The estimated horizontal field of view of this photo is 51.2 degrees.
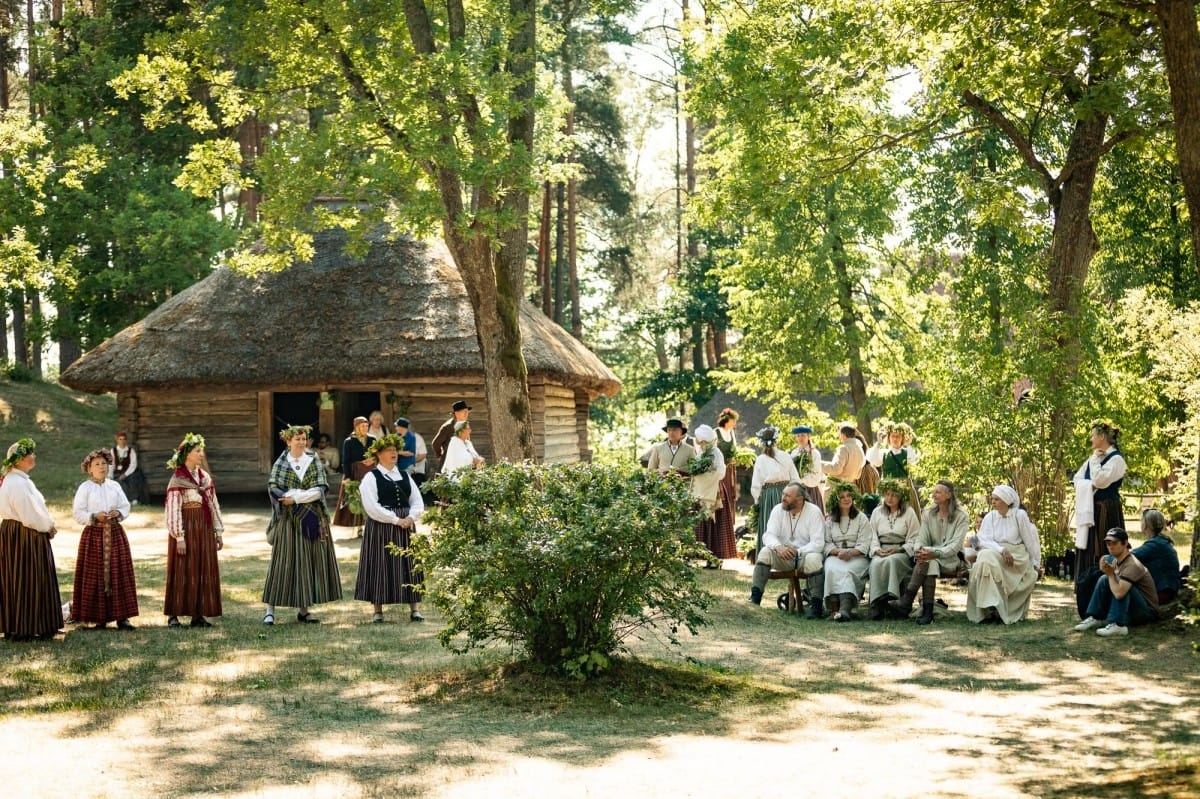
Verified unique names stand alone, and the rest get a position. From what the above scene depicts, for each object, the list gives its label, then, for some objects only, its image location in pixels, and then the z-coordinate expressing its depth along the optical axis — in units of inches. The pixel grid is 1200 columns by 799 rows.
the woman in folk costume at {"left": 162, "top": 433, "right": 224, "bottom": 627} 432.5
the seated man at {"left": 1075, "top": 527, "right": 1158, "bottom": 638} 406.9
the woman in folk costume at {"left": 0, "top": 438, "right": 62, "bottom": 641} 396.2
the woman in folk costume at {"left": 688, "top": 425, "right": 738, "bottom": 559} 582.6
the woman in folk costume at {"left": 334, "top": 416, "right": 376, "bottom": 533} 631.8
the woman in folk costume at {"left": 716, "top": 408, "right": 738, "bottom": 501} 609.9
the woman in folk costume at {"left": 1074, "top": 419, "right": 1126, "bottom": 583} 505.7
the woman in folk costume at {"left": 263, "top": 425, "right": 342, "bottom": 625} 438.3
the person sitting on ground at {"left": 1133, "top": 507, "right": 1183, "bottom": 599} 414.6
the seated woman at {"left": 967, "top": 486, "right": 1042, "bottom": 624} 447.5
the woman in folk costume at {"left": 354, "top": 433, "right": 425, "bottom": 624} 438.6
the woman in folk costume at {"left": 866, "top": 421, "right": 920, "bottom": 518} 572.4
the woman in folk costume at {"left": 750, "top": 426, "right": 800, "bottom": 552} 567.2
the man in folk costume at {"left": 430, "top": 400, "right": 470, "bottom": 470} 611.2
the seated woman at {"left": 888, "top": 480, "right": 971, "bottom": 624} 457.1
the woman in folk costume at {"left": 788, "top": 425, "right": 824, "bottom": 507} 591.2
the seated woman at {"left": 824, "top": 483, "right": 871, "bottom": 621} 464.4
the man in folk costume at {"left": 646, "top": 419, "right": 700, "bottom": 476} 581.6
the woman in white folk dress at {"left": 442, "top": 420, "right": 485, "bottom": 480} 573.0
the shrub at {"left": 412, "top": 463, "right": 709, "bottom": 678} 311.0
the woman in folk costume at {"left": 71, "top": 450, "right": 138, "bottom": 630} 419.5
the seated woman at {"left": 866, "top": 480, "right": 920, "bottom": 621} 465.1
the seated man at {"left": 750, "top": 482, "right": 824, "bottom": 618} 471.8
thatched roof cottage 877.8
